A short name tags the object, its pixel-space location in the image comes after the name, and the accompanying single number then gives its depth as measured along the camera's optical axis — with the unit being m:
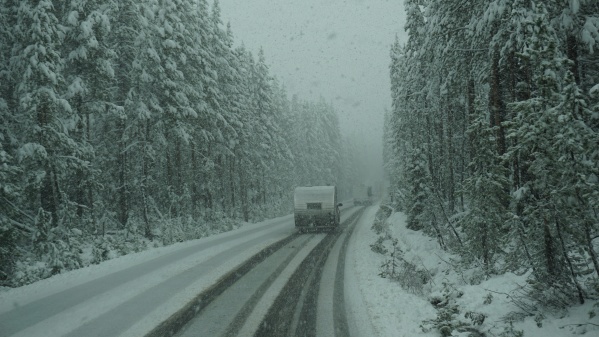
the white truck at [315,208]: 21.88
